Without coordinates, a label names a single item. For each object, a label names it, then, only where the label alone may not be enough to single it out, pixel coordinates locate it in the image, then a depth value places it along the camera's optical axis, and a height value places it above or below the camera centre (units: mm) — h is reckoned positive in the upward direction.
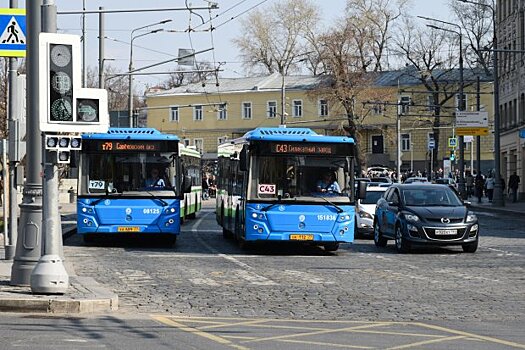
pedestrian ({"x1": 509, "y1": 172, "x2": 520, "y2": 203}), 62719 -361
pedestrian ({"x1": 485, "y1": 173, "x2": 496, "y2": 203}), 62447 -505
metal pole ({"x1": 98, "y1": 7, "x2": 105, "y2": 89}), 40062 +5224
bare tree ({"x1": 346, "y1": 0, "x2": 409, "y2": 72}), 75856 +10847
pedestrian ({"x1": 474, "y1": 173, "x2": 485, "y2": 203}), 64250 -426
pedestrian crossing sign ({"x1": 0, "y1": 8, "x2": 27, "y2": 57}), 16781 +2334
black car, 23594 -900
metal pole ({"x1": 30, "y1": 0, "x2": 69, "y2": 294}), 13211 -846
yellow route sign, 60156 +2674
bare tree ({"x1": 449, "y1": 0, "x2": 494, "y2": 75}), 84625 +12230
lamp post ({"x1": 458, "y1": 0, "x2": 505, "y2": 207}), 53994 +1334
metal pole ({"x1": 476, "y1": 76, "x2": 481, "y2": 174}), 62578 +1592
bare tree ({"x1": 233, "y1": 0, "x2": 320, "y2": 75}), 80250 +11285
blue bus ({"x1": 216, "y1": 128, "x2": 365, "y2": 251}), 22812 -197
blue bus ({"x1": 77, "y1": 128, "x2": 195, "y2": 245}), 24312 -93
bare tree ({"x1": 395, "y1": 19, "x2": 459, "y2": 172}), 82938 +9181
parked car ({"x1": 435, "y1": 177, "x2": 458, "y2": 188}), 61969 -155
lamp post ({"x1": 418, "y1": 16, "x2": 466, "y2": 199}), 63428 +1371
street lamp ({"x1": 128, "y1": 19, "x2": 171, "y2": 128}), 40128 +5277
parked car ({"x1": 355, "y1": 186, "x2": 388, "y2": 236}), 29828 -1075
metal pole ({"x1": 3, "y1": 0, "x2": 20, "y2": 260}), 19438 +422
